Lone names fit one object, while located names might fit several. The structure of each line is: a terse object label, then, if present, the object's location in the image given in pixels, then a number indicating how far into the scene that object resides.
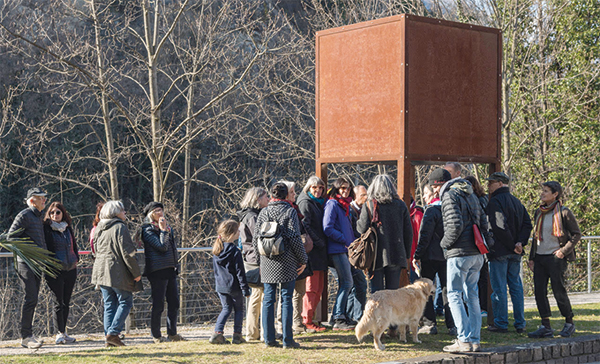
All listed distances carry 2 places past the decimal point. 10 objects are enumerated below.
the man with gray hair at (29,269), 16.05
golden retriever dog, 14.30
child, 15.41
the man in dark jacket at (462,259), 14.21
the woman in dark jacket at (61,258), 16.98
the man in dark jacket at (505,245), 16.58
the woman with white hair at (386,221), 15.44
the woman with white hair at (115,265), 15.84
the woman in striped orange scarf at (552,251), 16.34
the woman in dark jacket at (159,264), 16.34
